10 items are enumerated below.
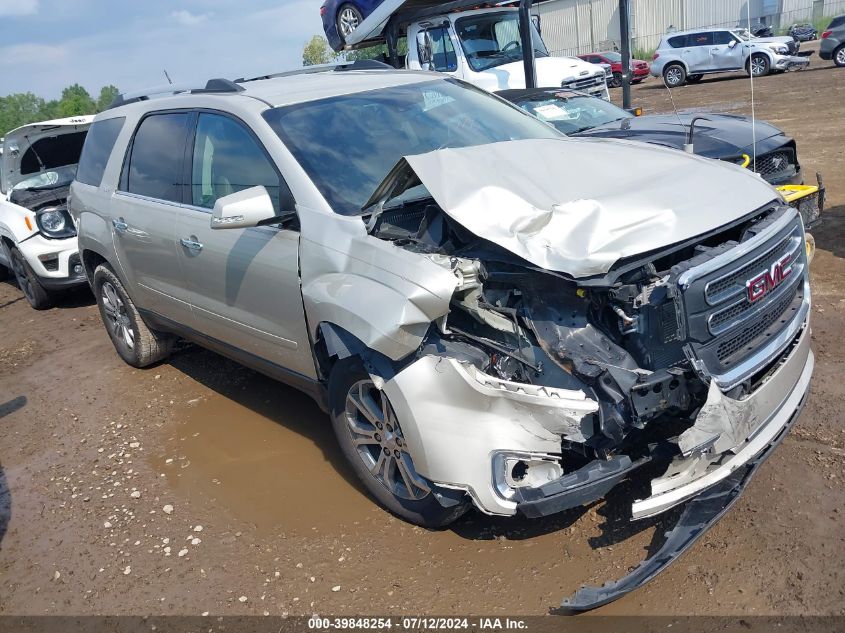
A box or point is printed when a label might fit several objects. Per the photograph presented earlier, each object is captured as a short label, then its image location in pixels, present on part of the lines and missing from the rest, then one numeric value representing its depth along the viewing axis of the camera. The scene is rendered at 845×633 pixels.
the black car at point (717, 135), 5.90
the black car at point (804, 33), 33.59
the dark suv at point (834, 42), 20.33
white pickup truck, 10.78
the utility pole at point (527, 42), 9.07
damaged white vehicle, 7.90
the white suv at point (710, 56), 21.48
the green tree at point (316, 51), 65.50
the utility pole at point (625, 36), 9.21
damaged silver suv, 2.67
